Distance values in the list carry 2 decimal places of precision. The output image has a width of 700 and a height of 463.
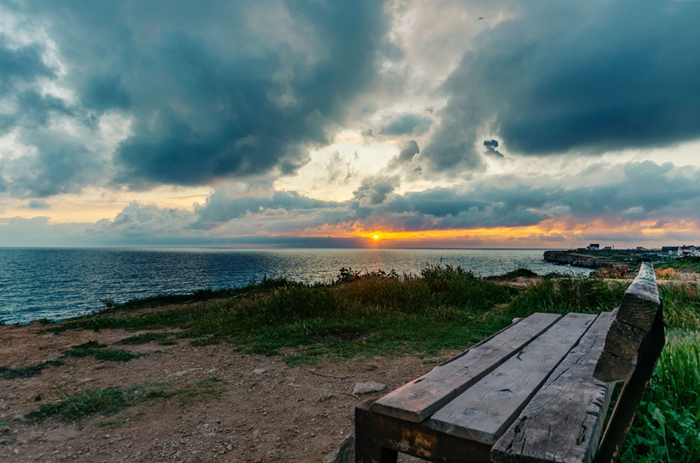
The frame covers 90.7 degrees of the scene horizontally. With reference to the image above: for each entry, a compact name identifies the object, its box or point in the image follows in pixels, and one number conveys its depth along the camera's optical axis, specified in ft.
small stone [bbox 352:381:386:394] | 13.89
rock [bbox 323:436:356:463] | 9.09
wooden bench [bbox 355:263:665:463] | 3.79
